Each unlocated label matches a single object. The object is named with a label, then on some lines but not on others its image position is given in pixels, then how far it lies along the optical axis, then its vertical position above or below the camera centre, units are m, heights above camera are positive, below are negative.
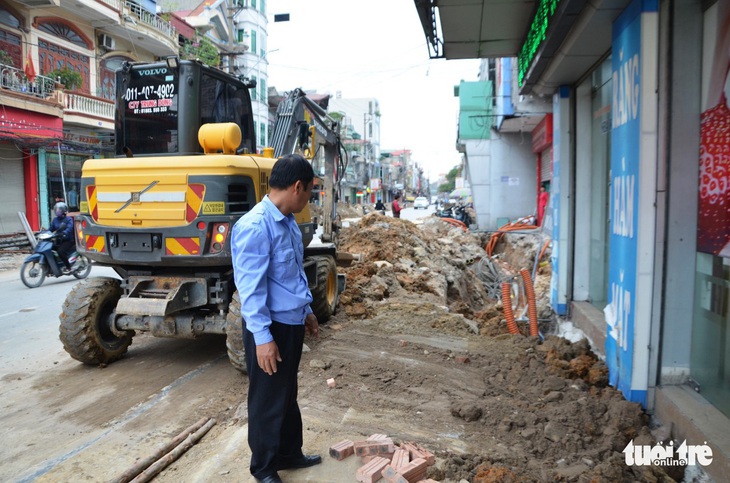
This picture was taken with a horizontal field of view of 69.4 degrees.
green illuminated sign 5.18 +1.91
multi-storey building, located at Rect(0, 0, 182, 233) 17.61 +4.04
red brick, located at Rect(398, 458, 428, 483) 3.06 -1.57
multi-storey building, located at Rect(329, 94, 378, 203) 70.25 +10.42
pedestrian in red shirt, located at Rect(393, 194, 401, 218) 28.00 -0.39
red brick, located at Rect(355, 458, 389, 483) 3.09 -1.60
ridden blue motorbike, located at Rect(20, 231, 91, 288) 11.18 -1.30
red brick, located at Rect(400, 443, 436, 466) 3.30 -1.60
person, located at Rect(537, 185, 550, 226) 17.81 -0.05
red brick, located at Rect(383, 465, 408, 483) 2.97 -1.56
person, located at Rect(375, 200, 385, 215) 34.38 -0.25
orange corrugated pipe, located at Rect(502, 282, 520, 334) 7.06 -1.50
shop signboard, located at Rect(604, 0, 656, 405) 4.16 +0.11
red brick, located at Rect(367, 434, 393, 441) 3.50 -1.57
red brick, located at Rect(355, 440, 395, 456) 3.39 -1.58
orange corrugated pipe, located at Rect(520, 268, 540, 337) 7.04 -1.39
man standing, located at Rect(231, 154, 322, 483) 2.91 -0.53
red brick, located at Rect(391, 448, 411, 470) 3.20 -1.58
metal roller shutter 18.09 +0.54
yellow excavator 5.18 -0.09
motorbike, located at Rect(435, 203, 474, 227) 28.83 -0.73
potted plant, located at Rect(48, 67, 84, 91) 19.42 +4.69
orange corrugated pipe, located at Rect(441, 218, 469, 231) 24.53 -1.01
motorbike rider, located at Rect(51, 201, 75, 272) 11.45 -0.60
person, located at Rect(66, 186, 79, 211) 20.30 +0.20
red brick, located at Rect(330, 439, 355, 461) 3.43 -1.62
